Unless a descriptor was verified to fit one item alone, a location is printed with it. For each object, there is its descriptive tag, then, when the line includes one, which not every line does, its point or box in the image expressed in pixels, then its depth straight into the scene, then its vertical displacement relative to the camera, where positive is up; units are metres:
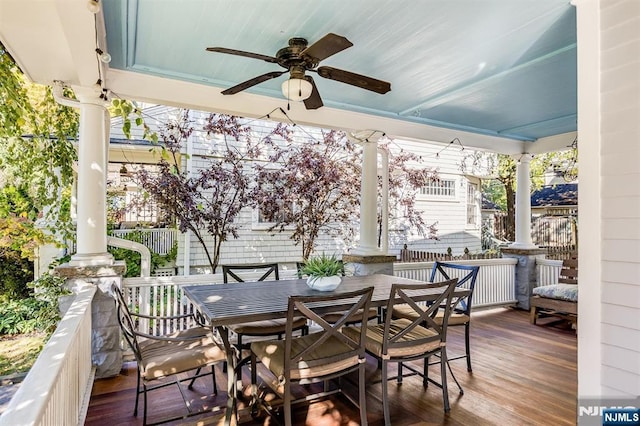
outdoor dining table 2.57 -0.69
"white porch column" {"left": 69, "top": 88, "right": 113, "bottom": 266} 3.53 +0.26
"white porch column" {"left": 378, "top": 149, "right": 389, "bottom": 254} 5.42 +0.24
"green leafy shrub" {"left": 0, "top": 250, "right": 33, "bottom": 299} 6.51 -1.08
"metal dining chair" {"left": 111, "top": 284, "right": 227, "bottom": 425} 2.56 -1.01
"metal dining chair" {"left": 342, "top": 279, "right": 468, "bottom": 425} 2.78 -0.99
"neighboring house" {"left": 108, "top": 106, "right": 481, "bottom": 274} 7.35 +0.02
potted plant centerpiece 3.41 -0.55
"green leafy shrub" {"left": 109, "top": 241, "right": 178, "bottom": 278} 7.98 -0.97
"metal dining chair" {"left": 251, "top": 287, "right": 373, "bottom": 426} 2.41 -0.98
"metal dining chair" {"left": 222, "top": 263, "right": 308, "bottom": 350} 3.51 -1.07
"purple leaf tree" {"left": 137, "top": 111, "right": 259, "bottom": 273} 6.55 +0.54
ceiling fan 2.86 +1.06
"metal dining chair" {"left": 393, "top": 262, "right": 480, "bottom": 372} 3.73 -1.01
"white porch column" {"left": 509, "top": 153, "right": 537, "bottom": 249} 6.72 +0.23
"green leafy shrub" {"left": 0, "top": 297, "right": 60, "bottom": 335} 5.72 -1.60
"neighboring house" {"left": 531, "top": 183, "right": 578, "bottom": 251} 11.63 -0.04
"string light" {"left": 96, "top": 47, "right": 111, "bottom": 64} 2.73 +1.18
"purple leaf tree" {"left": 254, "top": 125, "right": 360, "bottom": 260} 6.95 +0.53
